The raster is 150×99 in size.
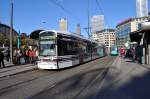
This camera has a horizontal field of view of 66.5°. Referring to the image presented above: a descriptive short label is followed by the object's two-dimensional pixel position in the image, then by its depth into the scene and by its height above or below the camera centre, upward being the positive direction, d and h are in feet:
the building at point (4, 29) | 172.28 +29.72
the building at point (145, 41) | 35.16 +2.71
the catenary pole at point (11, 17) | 36.40 +9.97
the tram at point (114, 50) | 114.21 -1.95
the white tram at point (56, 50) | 29.32 -0.33
